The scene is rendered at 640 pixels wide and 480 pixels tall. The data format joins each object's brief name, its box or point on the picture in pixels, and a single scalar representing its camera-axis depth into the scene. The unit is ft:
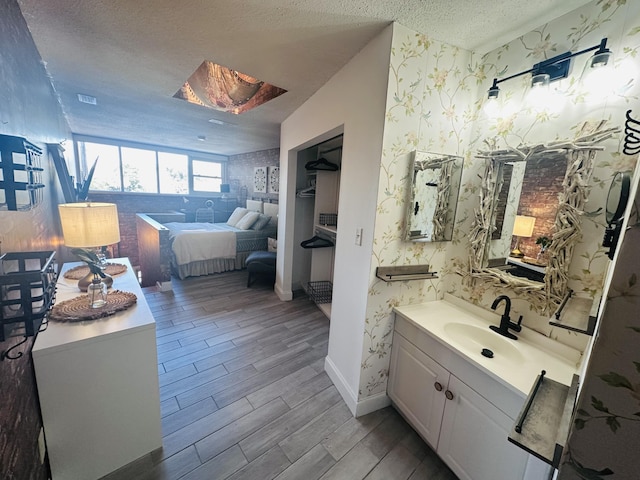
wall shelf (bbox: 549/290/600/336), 2.88
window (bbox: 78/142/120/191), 18.48
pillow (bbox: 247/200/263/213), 18.12
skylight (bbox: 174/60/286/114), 7.82
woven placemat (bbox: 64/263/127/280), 6.14
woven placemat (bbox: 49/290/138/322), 4.19
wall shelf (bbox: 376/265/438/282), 5.19
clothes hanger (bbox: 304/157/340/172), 9.98
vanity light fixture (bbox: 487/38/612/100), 3.43
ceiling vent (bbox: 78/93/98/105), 8.86
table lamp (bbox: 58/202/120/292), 4.87
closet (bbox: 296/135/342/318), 10.52
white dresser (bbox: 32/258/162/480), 3.63
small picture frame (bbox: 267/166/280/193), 16.68
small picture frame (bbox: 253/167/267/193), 18.06
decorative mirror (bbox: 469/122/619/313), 3.78
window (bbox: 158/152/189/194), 21.08
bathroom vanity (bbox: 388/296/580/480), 3.56
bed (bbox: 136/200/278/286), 11.57
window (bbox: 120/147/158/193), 19.63
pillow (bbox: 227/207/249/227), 17.35
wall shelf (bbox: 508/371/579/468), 2.10
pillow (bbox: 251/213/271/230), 15.74
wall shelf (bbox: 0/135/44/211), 2.83
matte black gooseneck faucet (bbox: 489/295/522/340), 4.58
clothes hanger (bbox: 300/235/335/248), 10.57
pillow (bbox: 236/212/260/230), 15.93
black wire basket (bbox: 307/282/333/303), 11.08
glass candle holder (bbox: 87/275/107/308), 4.64
